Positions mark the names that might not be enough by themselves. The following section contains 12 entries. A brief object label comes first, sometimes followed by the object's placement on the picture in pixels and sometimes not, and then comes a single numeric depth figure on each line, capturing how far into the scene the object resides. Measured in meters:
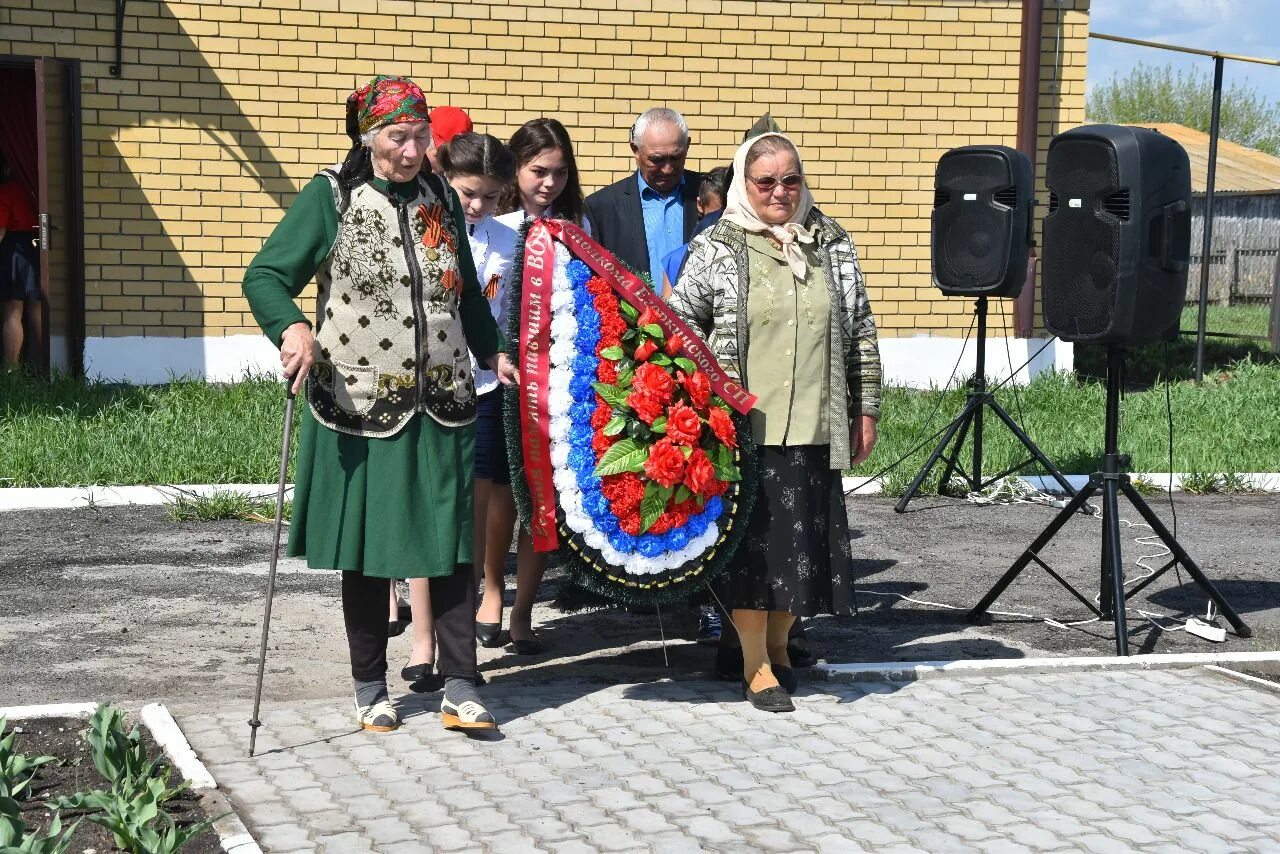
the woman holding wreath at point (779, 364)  5.41
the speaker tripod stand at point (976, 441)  9.55
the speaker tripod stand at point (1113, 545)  6.26
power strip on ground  6.57
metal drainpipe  14.17
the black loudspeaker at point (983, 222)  9.67
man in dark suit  6.41
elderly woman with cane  4.91
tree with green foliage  56.12
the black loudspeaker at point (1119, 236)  6.30
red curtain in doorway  14.05
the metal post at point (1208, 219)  14.72
